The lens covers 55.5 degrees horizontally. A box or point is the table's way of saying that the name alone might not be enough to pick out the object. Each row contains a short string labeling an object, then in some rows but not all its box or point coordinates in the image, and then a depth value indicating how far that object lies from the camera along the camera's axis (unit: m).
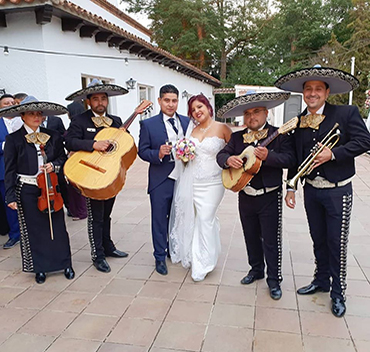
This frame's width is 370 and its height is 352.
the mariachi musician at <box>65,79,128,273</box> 3.44
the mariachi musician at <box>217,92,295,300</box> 2.81
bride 3.31
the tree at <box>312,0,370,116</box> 21.14
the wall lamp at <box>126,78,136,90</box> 10.48
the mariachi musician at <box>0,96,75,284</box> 3.33
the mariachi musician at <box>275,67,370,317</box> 2.58
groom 3.47
